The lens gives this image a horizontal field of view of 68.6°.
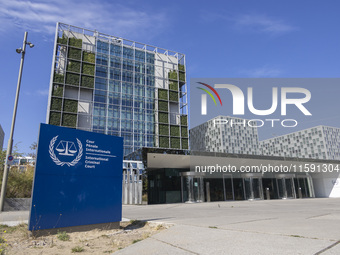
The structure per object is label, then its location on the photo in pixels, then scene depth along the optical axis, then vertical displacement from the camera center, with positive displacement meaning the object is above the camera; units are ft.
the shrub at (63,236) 16.35 -3.29
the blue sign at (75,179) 17.31 +0.47
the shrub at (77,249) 13.25 -3.32
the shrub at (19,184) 45.24 +0.41
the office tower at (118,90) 147.74 +59.51
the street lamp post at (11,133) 37.06 +8.37
